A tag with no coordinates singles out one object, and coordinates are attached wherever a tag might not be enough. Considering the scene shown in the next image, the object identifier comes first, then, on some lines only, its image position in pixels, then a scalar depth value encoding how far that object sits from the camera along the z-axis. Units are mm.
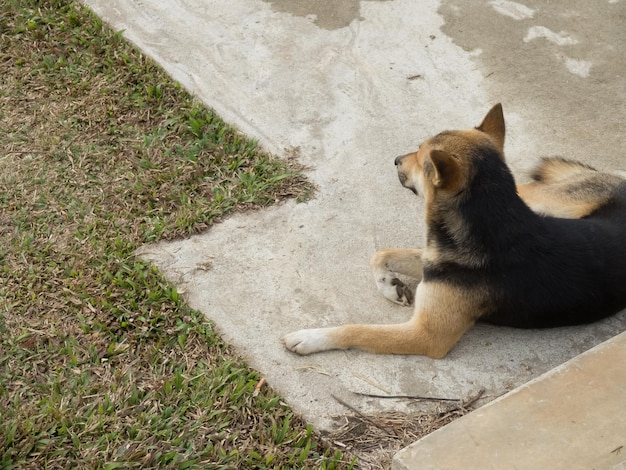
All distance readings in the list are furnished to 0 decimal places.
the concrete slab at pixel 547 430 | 3488
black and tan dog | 4340
